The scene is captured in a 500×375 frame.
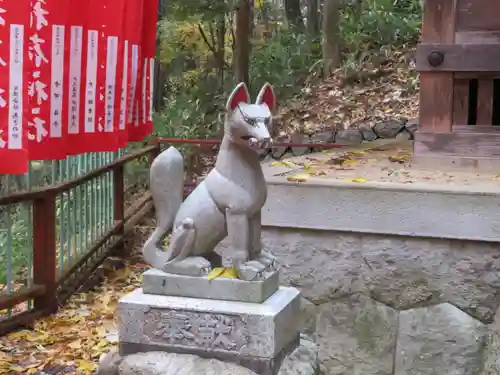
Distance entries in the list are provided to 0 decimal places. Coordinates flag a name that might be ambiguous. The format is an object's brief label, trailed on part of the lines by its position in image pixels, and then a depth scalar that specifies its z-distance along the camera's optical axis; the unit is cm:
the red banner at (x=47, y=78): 477
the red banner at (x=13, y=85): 439
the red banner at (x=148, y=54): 727
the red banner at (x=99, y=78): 555
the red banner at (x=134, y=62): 639
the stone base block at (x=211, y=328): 307
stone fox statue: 310
